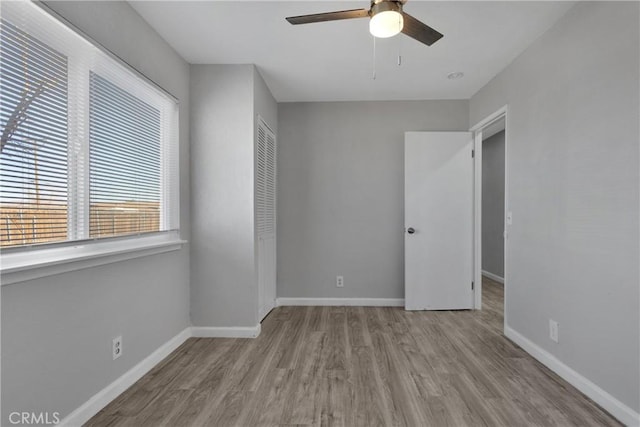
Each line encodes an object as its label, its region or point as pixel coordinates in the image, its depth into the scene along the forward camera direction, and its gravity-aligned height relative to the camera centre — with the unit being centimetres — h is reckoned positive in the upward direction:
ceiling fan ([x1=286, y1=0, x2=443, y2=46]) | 150 +93
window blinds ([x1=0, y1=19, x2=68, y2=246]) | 136 +33
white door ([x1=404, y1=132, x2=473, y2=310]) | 373 -8
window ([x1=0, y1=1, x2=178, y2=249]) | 139 +39
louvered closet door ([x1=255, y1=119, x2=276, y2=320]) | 324 -2
